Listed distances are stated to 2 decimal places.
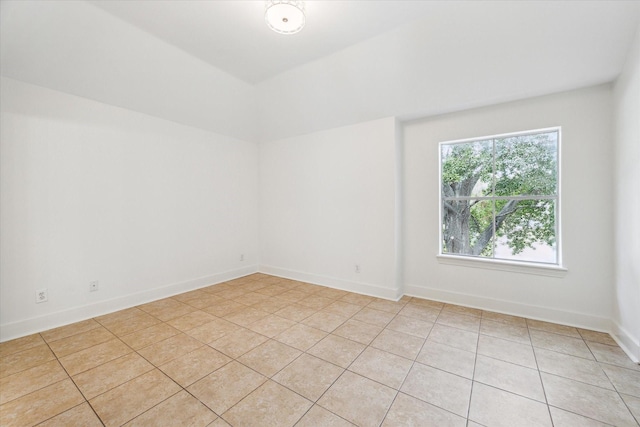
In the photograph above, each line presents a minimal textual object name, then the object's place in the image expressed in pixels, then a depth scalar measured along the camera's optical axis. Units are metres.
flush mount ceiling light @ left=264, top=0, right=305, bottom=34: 2.12
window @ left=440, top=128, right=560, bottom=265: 3.00
